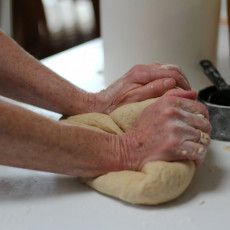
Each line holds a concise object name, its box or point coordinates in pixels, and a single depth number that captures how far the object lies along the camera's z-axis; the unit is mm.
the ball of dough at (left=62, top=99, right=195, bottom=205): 657
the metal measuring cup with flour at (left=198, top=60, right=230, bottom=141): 889
